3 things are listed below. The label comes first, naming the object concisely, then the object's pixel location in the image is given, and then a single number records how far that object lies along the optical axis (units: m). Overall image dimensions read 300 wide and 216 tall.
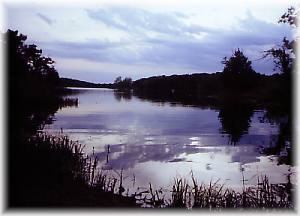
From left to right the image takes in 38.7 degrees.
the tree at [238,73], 47.44
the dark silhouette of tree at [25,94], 14.28
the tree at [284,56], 25.61
